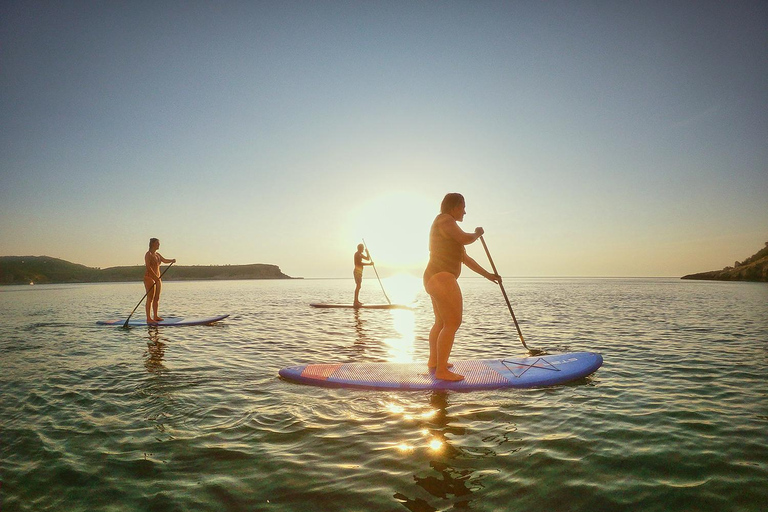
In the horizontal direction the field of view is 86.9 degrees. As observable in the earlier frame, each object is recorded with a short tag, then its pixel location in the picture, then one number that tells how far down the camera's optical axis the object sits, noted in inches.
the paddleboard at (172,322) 592.7
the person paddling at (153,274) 571.2
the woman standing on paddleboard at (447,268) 256.5
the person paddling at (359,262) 816.5
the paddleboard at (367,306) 855.5
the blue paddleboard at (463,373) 263.6
